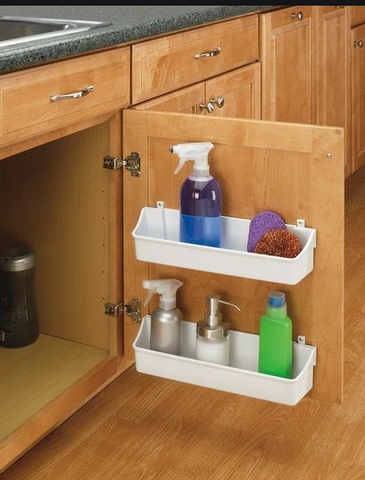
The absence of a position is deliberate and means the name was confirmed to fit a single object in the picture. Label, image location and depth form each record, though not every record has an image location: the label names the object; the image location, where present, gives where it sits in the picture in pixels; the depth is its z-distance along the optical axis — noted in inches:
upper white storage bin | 108.4
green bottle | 111.1
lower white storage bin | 111.0
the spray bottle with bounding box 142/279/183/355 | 115.9
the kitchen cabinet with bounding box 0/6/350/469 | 109.3
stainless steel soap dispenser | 113.8
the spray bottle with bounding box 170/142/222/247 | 110.9
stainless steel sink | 121.1
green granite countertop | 105.3
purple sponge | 110.3
